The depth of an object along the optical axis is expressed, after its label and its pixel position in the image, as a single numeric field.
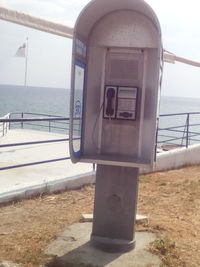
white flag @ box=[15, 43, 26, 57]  16.49
